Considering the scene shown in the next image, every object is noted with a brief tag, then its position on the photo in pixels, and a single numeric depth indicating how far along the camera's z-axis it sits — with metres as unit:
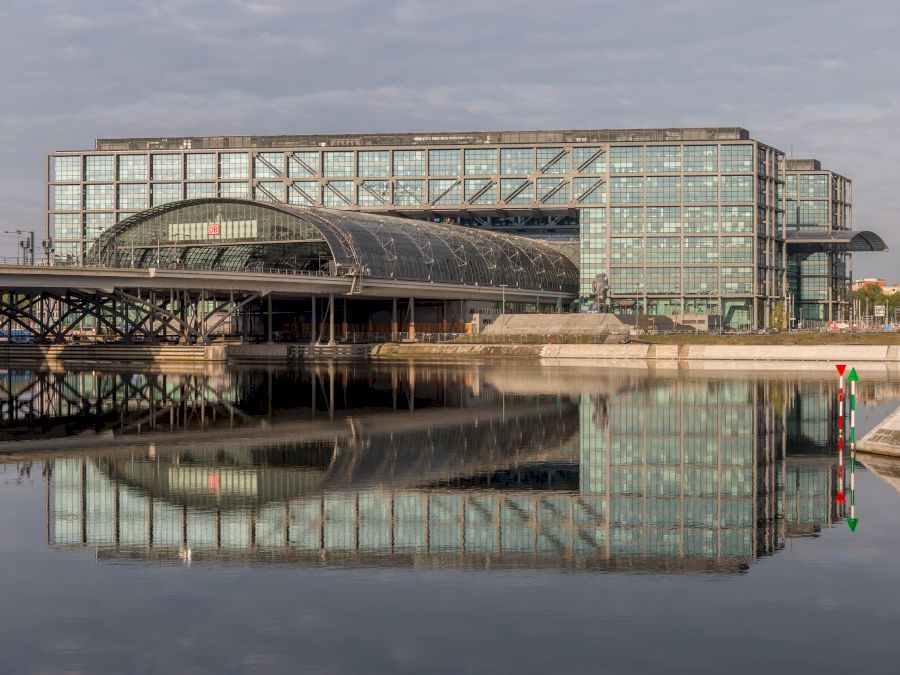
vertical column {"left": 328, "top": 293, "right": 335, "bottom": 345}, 129.50
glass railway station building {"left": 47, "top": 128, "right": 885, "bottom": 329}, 180.00
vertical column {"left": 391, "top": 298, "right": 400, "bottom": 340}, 143.50
